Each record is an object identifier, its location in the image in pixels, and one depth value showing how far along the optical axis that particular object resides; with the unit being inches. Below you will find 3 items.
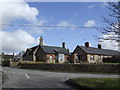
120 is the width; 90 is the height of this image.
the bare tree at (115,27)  341.2
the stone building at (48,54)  1603.3
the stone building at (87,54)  1485.5
